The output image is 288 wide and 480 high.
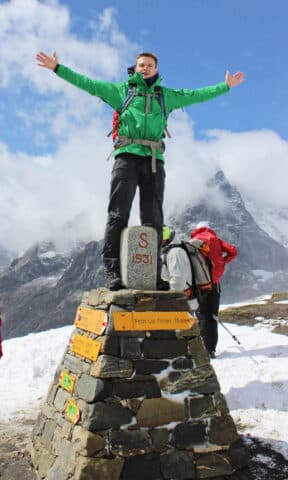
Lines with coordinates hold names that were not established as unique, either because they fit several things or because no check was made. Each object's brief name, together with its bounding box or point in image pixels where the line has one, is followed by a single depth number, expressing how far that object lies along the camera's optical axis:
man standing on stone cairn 6.38
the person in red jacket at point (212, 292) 9.55
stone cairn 5.21
